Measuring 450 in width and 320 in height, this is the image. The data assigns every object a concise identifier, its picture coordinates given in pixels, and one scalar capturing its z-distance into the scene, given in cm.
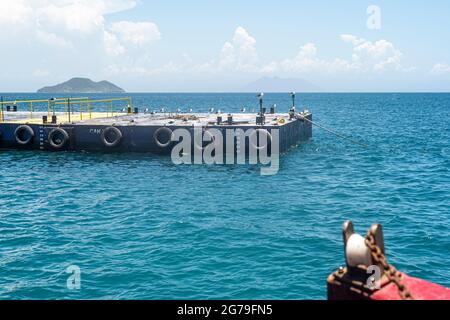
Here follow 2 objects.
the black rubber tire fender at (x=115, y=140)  3962
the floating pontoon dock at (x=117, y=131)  3862
